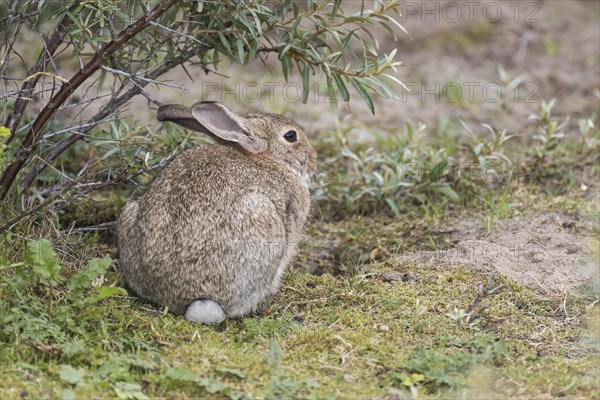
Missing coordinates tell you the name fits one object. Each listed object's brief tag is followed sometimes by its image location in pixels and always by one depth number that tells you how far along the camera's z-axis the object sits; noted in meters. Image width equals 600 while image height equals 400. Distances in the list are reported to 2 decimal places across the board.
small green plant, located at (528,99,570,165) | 15.42
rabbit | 10.79
